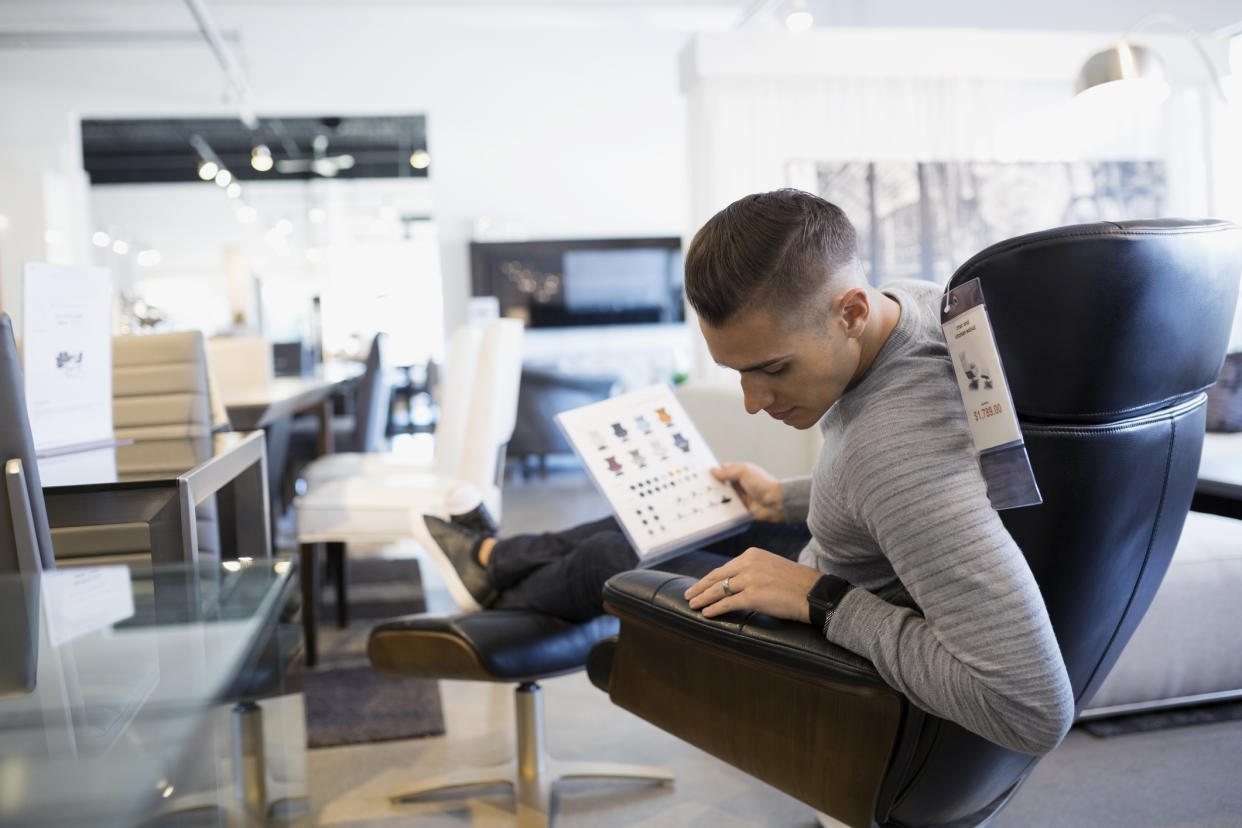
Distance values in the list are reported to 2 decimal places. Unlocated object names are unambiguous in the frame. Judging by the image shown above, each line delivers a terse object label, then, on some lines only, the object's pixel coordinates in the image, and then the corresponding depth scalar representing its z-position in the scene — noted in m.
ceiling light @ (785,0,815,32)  5.66
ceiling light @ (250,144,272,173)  9.55
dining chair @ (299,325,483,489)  2.97
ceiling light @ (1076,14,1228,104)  3.42
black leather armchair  0.98
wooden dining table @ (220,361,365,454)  3.15
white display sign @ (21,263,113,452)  1.72
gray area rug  2.37
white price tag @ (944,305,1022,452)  0.95
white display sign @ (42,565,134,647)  1.01
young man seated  0.97
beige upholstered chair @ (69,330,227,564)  2.35
